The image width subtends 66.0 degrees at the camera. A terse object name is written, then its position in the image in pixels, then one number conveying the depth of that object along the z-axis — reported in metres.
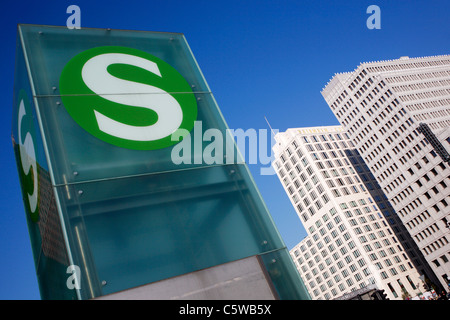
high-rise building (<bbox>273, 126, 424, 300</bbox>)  78.06
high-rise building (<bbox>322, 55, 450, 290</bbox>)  63.31
